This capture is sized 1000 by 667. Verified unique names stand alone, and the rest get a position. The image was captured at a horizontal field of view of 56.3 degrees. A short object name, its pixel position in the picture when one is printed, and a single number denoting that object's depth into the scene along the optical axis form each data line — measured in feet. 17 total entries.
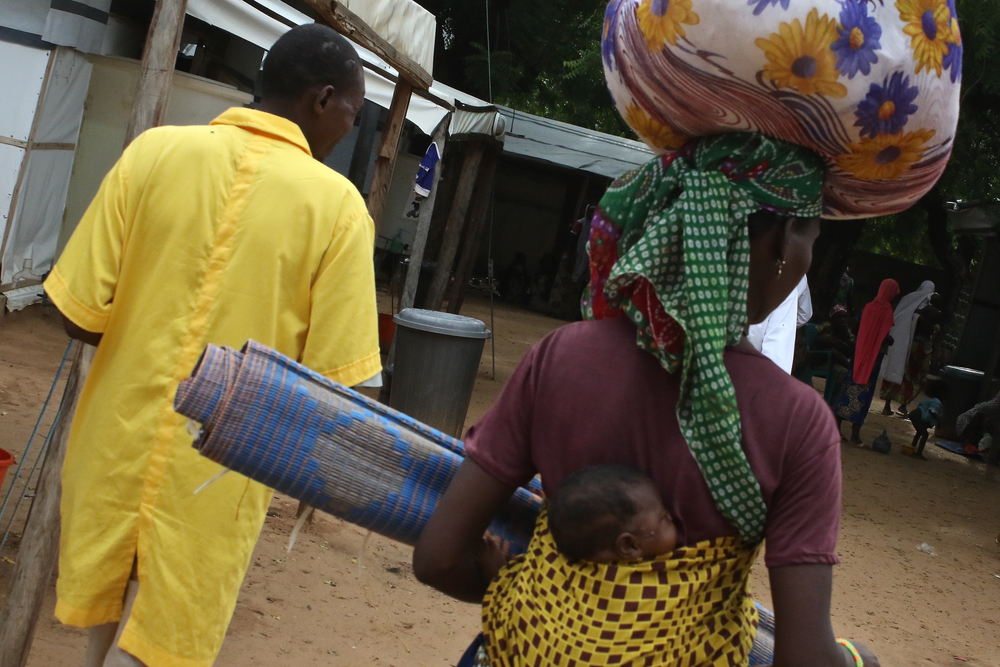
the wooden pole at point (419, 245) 25.83
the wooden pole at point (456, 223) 31.81
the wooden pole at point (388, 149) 19.60
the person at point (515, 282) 64.69
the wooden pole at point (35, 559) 8.79
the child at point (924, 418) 37.55
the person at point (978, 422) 39.99
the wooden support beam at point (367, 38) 14.61
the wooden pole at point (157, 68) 9.41
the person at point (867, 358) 35.81
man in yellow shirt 6.71
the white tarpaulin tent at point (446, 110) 22.70
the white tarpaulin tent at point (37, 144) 24.43
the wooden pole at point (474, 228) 35.88
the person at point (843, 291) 42.74
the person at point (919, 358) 40.55
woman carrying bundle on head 4.05
